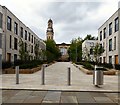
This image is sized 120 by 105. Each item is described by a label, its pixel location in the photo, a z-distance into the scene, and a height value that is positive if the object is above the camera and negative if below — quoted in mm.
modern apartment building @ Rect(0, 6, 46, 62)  14060 +3455
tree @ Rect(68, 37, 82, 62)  32143 +2591
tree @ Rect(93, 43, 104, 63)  15520 +792
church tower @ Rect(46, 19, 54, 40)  54246 +12932
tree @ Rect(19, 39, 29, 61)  14018 +343
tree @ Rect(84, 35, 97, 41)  48238 +8739
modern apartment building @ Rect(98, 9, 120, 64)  15432 +2923
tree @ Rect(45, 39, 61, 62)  38967 +3647
